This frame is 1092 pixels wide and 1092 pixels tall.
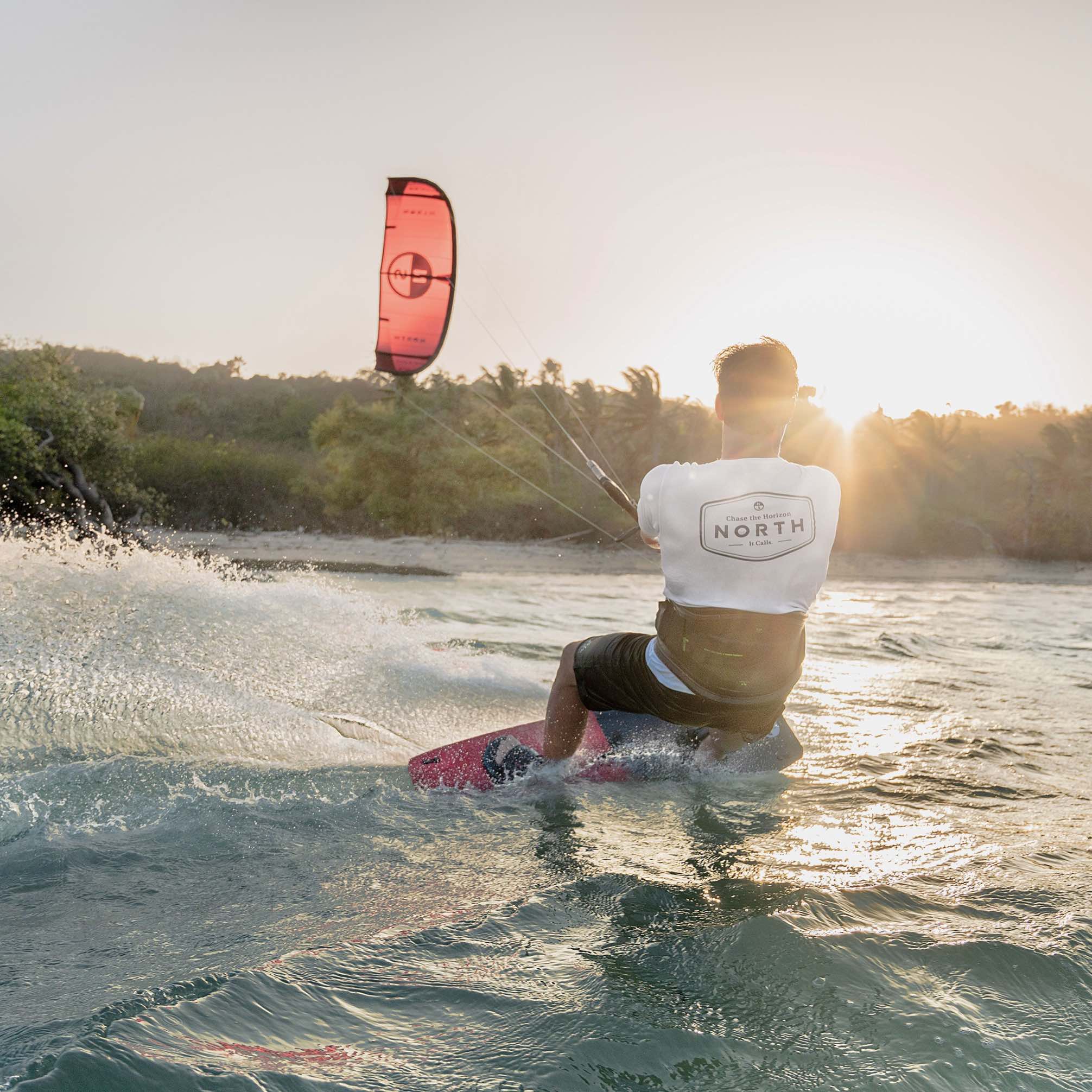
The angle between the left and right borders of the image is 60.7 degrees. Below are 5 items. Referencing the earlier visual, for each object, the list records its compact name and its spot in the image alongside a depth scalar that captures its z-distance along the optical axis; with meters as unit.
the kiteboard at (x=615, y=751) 3.94
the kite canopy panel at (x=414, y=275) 10.36
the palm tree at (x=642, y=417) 39.06
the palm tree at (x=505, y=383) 40.22
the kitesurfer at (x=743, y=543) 2.98
